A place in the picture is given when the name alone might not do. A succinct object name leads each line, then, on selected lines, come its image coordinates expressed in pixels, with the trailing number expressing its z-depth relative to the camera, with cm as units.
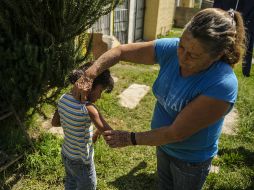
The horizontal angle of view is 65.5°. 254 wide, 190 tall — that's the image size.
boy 153
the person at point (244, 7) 266
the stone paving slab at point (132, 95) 400
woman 116
